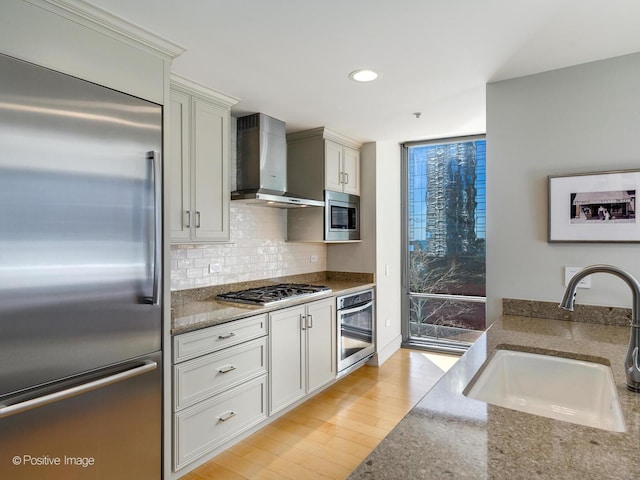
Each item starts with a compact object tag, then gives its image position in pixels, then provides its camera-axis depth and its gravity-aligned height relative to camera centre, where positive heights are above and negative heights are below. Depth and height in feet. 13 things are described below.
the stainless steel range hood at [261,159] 10.25 +2.39
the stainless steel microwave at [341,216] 12.12 +0.98
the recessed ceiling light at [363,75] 7.67 +3.53
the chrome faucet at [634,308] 3.71 -0.67
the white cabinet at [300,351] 9.17 -2.80
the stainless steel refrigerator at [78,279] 4.66 -0.46
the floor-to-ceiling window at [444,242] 14.23 +0.12
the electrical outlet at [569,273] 7.11 -0.54
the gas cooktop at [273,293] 9.15 -1.27
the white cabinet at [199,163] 7.93 +1.84
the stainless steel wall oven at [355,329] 11.66 -2.72
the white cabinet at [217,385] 7.00 -2.84
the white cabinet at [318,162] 12.11 +2.75
